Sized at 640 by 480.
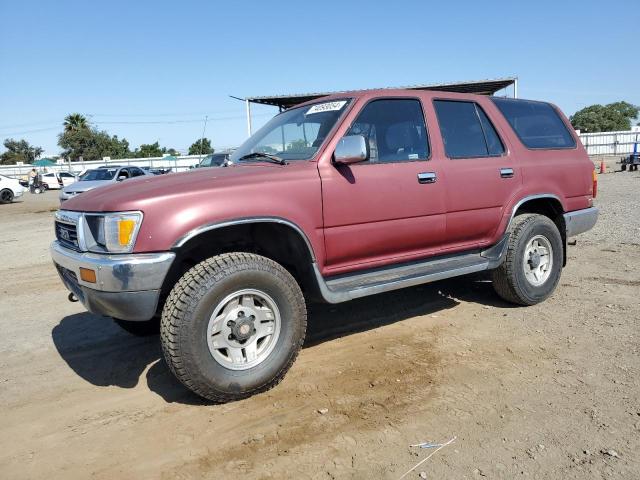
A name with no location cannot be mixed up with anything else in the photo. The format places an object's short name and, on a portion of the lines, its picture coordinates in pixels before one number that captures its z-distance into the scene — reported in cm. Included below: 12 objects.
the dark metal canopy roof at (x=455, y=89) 1453
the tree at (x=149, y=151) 6982
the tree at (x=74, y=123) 6531
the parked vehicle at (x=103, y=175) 1647
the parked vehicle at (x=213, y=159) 1537
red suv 285
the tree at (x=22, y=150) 8196
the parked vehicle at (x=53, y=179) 3032
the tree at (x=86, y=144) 6288
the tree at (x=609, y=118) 7193
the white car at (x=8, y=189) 2283
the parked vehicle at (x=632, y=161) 2208
